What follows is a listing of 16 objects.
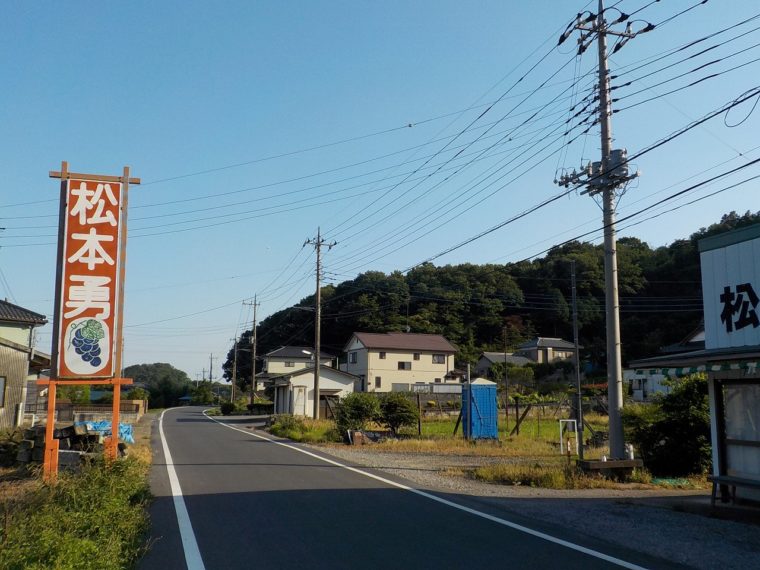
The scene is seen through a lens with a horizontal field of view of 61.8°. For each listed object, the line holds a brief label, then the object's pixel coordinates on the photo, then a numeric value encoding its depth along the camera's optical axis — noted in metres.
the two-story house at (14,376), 21.23
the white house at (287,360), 74.31
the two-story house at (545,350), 76.56
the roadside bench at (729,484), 9.92
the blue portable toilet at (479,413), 24.56
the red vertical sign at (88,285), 11.27
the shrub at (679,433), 14.62
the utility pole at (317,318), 35.00
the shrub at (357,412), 25.53
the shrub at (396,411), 26.31
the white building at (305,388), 46.69
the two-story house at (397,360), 62.78
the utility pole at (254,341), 62.02
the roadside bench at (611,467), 13.70
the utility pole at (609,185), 14.52
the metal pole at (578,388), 16.36
